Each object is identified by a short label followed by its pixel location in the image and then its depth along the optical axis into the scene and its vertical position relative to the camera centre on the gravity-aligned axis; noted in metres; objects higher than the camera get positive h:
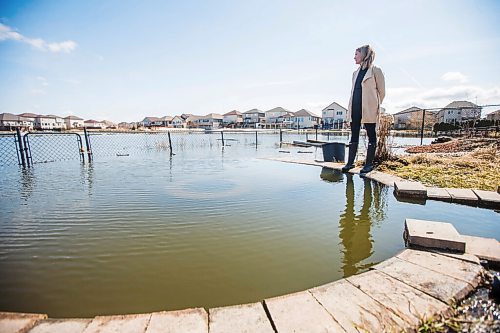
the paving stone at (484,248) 1.74 -0.93
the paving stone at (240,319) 1.17 -0.95
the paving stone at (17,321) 1.20 -0.96
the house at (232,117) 92.75 +4.30
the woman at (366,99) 4.96 +0.56
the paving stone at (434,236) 1.84 -0.87
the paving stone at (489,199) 3.10 -0.95
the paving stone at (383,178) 4.36 -0.99
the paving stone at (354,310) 1.16 -0.94
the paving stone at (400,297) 1.24 -0.94
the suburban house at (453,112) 52.79 +2.71
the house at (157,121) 102.31 +3.79
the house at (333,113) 74.06 +4.30
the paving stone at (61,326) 1.20 -0.96
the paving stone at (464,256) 1.68 -0.93
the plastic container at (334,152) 7.42 -0.76
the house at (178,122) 96.62 +3.14
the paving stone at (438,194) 3.39 -0.97
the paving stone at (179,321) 1.18 -0.95
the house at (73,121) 92.76 +4.07
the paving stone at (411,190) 3.53 -0.94
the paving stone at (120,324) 1.18 -0.95
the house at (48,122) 79.65 +3.58
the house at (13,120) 66.76 +3.65
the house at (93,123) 98.48 +3.49
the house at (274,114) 88.79 +5.13
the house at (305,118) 76.45 +2.81
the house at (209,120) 90.77 +3.43
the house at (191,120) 92.65 +3.72
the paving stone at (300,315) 1.16 -0.94
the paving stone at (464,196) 3.22 -0.96
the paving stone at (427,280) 1.37 -0.94
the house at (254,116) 92.20 +4.63
